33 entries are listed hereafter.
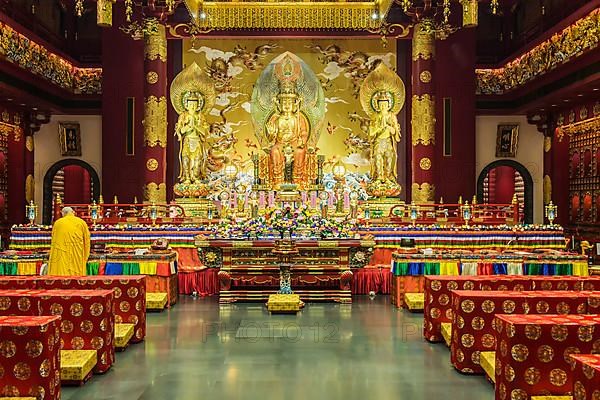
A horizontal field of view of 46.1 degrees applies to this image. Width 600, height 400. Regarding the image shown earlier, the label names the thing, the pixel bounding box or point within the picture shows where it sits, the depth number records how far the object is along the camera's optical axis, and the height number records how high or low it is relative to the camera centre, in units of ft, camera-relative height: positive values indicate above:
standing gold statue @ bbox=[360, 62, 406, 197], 37.58 +4.34
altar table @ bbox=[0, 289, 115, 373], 14.08 -2.25
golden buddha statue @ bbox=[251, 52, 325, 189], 39.04 +5.08
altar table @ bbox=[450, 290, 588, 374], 13.73 -2.27
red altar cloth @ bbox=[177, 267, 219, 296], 26.96 -2.94
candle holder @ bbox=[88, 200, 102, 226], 31.70 -0.33
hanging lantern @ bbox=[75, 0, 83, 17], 24.41 +6.94
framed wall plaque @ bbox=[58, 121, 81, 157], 44.96 +4.27
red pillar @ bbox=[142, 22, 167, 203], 38.47 +5.08
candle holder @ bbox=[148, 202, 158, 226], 32.05 -0.39
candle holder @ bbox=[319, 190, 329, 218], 29.40 +0.04
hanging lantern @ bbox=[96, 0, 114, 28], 23.93 +6.59
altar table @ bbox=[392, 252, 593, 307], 23.22 -2.04
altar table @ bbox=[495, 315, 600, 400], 11.06 -2.34
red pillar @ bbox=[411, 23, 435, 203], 38.75 +4.92
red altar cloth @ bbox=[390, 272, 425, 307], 23.57 -2.72
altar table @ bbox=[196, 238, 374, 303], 24.44 -2.14
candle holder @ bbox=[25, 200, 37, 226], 30.53 -0.31
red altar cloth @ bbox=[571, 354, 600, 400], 8.41 -2.14
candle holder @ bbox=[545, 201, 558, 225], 29.96 -0.38
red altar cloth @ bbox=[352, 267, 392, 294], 27.14 -3.01
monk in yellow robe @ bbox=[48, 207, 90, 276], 20.63 -1.27
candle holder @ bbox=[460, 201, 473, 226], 31.40 -0.43
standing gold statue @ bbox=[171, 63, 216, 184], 37.73 +4.69
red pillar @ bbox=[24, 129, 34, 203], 43.14 +2.37
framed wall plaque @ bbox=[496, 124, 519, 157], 44.91 +4.05
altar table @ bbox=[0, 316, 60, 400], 11.28 -2.48
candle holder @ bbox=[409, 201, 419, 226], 31.56 -0.43
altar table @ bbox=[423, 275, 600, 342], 15.88 -1.90
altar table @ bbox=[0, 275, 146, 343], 16.06 -1.93
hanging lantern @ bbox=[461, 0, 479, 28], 24.52 +6.68
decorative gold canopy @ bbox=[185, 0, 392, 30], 37.65 +10.21
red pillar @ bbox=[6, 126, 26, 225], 41.91 +1.66
